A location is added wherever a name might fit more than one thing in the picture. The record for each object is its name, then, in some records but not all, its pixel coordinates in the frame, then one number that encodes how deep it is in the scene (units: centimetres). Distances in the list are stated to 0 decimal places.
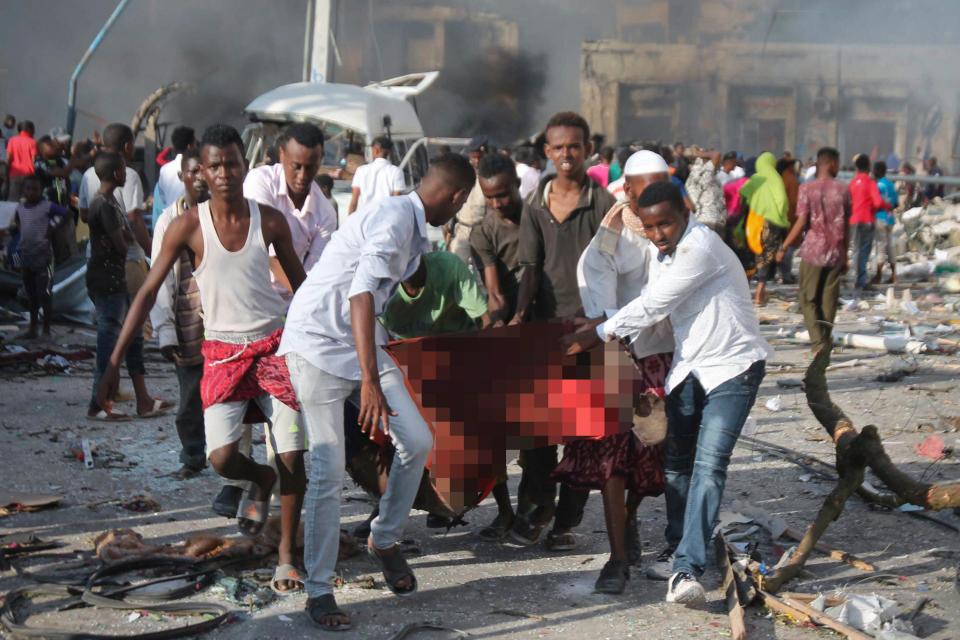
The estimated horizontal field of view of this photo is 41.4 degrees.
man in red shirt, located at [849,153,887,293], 1658
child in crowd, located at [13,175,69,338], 1130
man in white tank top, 514
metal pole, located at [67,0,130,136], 2080
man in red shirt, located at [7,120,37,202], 1633
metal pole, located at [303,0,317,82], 2505
